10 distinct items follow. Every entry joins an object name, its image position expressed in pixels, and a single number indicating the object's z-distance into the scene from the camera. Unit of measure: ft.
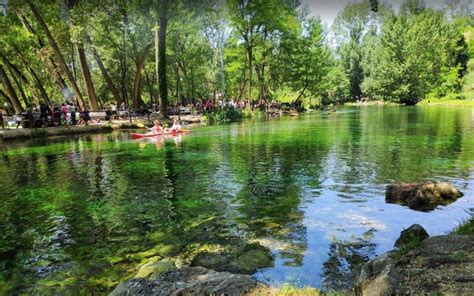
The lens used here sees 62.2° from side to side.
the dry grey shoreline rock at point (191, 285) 15.11
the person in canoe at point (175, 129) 98.89
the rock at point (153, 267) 21.06
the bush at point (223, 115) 145.94
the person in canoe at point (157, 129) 98.33
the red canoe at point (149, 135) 93.42
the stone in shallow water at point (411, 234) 21.57
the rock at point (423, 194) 32.17
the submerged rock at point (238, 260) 21.99
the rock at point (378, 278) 12.48
